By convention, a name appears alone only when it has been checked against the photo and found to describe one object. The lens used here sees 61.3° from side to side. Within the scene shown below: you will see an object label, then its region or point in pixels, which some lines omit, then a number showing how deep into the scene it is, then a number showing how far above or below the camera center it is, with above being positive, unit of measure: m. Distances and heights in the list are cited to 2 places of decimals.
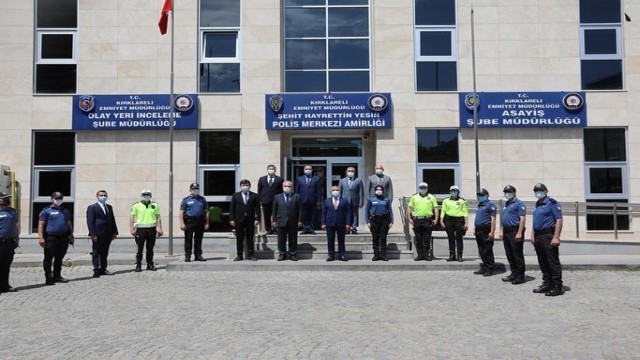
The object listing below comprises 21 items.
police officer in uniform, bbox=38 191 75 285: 10.70 -0.69
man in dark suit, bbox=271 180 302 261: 12.60 -0.48
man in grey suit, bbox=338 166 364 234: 13.88 +0.21
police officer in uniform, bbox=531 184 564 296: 9.01 -0.75
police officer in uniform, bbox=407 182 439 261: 12.55 -0.52
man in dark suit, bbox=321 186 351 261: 12.52 -0.51
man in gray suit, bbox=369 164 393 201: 13.21 +0.34
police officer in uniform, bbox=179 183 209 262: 12.88 -0.52
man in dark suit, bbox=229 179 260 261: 12.70 -0.43
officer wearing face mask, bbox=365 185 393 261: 12.61 -0.54
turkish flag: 15.09 +5.23
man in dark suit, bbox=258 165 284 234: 13.83 +0.27
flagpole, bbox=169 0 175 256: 14.37 +0.58
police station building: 16.55 +3.02
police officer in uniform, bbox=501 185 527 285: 10.17 -0.70
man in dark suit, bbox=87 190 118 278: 11.70 -0.70
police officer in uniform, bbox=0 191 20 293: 9.64 -0.69
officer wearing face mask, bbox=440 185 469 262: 12.45 -0.48
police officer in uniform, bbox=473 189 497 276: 11.22 -0.72
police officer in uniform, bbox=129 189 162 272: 12.23 -0.60
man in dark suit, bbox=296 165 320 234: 13.62 +0.19
